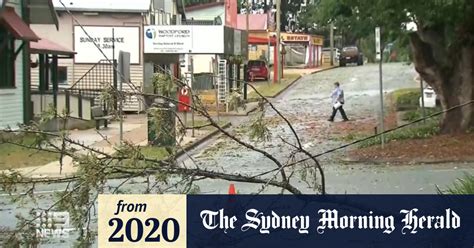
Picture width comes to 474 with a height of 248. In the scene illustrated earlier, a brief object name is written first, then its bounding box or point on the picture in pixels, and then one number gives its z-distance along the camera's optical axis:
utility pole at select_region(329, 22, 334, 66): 82.12
